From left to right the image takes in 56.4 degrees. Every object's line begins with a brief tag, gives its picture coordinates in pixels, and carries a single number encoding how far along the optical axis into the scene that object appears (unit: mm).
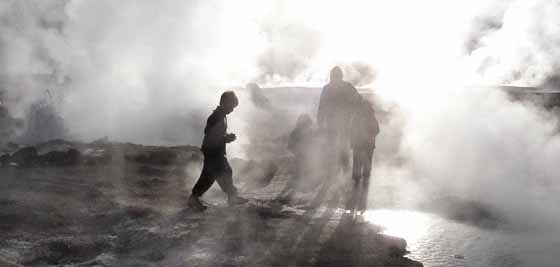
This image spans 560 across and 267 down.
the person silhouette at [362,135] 7707
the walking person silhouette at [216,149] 6742
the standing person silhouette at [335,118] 7762
